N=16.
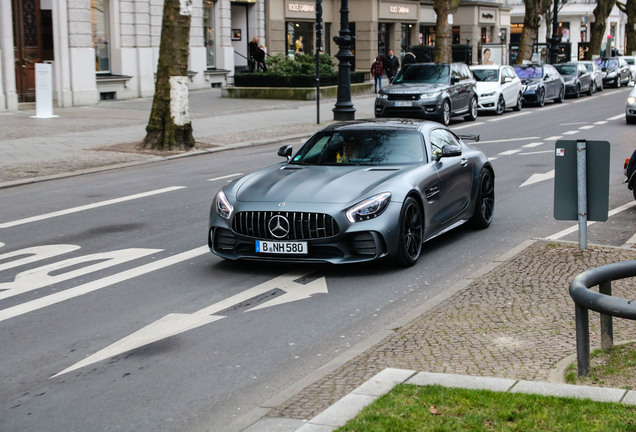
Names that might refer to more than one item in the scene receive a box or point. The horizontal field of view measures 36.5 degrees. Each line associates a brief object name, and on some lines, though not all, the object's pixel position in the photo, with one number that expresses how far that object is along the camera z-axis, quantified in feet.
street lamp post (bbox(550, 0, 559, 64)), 175.16
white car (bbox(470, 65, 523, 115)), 105.66
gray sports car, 29.50
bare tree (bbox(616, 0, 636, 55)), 231.36
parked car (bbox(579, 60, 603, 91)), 149.14
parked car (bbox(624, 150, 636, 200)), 42.27
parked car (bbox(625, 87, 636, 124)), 87.17
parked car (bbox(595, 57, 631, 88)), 168.66
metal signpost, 29.53
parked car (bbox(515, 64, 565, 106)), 118.73
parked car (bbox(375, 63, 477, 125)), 92.48
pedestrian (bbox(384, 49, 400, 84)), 141.59
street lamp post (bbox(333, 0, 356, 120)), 92.53
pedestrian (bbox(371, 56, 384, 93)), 134.82
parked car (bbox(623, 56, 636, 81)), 179.95
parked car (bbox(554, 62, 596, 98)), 136.15
